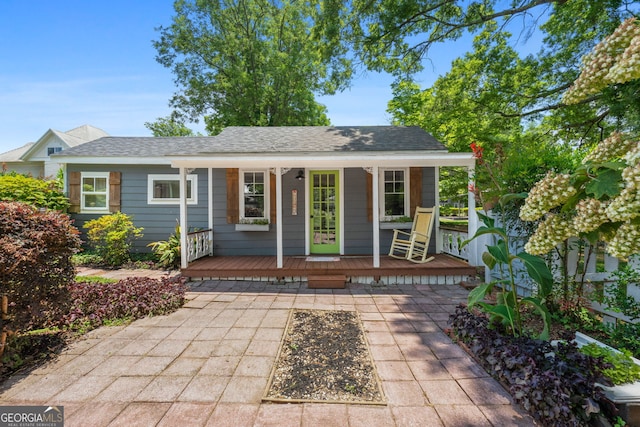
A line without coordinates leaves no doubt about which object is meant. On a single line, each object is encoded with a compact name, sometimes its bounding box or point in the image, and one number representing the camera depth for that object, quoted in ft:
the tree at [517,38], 20.26
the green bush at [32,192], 20.99
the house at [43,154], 49.60
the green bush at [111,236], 20.43
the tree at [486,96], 23.60
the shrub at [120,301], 10.57
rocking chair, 17.31
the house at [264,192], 19.81
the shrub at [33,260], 7.36
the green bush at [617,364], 5.88
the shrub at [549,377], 5.30
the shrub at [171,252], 19.72
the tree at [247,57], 45.93
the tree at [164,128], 80.38
